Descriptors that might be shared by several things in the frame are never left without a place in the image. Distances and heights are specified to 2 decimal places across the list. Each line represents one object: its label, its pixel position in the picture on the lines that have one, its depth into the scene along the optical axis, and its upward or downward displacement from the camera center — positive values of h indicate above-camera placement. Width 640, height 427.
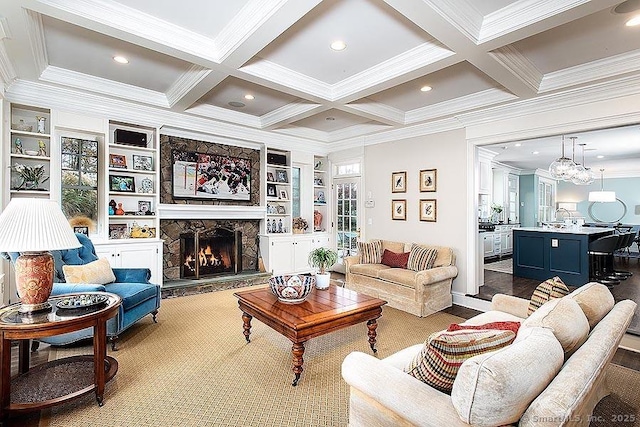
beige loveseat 4.26 -1.00
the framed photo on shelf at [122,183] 4.75 +0.43
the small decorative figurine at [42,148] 4.14 +0.83
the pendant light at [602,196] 9.08 +0.42
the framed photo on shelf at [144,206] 5.07 +0.10
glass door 6.61 -0.09
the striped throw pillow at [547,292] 2.26 -0.56
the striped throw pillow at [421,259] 4.74 -0.68
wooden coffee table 2.54 -0.86
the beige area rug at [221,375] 2.16 -1.32
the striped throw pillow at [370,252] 5.41 -0.66
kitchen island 5.55 -0.74
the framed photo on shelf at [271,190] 6.40 +0.43
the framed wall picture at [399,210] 5.62 +0.04
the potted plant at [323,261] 3.51 -0.53
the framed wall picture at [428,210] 5.17 +0.03
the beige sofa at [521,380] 1.12 -0.64
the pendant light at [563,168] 5.86 +0.78
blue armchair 2.91 -0.79
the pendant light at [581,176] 6.03 +0.67
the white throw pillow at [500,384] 1.11 -0.60
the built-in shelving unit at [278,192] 6.39 +0.41
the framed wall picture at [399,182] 5.61 +0.52
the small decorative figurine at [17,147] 4.04 +0.81
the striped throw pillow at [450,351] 1.38 -0.59
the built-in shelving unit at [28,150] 3.99 +0.79
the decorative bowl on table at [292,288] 3.02 -0.70
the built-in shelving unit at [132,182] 4.73 +0.47
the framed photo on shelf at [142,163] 5.01 +0.77
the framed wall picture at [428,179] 5.17 +0.52
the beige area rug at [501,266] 7.02 -1.24
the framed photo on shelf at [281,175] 6.58 +0.75
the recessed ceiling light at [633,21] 2.59 +1.51
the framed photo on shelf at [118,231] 4.77 -0.26
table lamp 2.06 -0.18
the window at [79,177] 4.32 +0.48
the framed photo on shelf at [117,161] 4.76 +0.76
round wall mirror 10.62 +0.01
